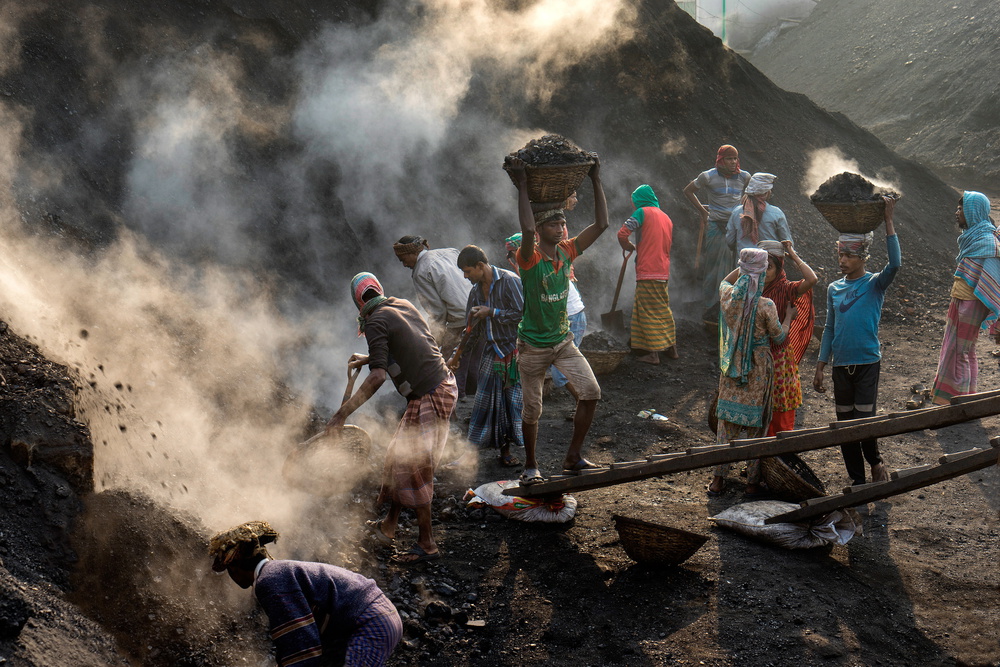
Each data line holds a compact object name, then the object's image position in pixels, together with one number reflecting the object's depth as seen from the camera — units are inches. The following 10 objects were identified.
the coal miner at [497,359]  233.5
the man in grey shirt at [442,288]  255.1
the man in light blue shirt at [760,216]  316.8
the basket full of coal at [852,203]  216.1
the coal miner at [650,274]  334.3
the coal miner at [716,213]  365.1
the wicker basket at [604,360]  320.5
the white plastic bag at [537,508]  196.7
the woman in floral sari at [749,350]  204.1
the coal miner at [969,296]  248.7
